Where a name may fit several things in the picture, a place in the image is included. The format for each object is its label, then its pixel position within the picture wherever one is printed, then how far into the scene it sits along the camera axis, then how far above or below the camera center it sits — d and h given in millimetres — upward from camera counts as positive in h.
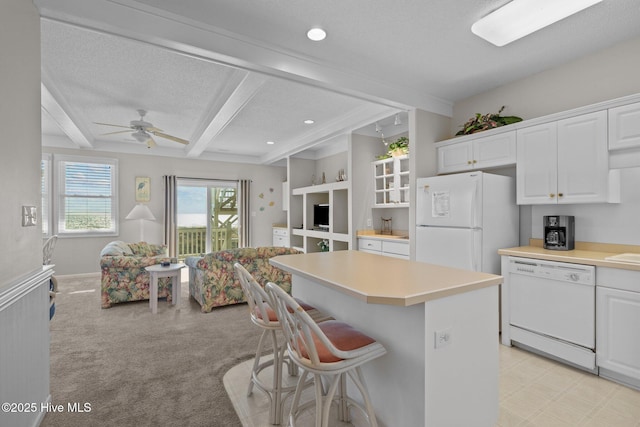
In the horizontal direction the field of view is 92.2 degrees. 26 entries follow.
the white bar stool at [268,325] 1785 -664
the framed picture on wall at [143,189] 6547 +513
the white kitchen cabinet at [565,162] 2539 +439
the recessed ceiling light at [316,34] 2447 +1447
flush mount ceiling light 2111 +1420
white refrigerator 3035 -83
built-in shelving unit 5570 -111
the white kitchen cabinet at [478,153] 3163 +656
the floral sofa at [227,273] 3885 -788
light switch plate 1642 -17
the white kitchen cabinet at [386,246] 4148 -497
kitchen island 1401 -638
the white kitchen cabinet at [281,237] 7188 -610
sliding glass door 7211 -82
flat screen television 6172 -78
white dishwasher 2355 -806
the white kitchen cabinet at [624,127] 2361 +665
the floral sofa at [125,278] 4012 -877
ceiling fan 4371 +1210
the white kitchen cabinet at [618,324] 2137 -815
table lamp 5496 -5
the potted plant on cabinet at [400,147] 4449 +953
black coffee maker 2834 -192
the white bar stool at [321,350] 1318 -638
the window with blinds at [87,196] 5883 +323
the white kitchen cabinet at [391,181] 4539 +476
